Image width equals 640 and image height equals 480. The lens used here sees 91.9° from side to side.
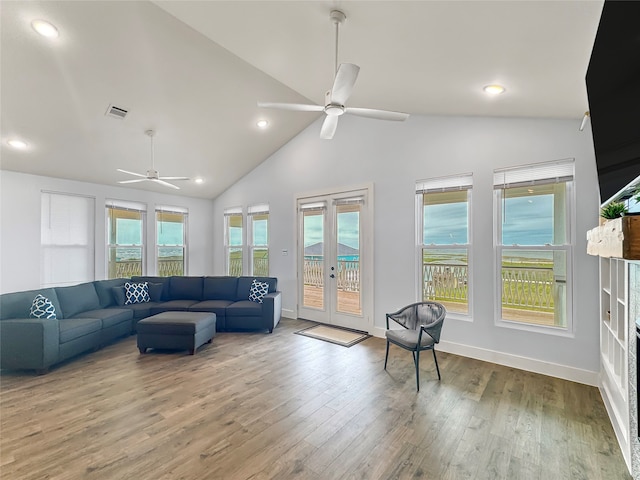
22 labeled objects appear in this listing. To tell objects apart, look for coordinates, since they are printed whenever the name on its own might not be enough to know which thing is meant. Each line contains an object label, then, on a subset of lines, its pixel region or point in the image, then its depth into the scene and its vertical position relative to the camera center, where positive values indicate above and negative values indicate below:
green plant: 1.88 +0.22
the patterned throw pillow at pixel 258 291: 5.45 -0.84
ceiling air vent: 3.91 +1.69
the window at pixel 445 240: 4.06 +0.06
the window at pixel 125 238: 6.00 +0.10
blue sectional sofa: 3.37 -1.02
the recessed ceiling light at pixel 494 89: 2.82 +1.45
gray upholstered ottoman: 3.99 -1.17
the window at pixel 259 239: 6.60 +0.10
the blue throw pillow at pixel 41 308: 3.82 -0.82
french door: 5.01 -0.26
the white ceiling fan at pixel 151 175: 4.43 +0.99
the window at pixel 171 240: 6.79 +0.06
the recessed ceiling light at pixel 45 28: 2.71 +1.91
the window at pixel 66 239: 5.13 +0.06
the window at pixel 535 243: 3.39 +0.02
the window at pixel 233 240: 7.17 +0.08
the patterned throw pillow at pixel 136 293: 5.24 -0.86
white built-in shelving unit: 2.05 -0.82
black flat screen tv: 1.27 +0.76
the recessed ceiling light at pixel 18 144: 4.13 +1.33
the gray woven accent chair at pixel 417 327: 3.12 -0.92
